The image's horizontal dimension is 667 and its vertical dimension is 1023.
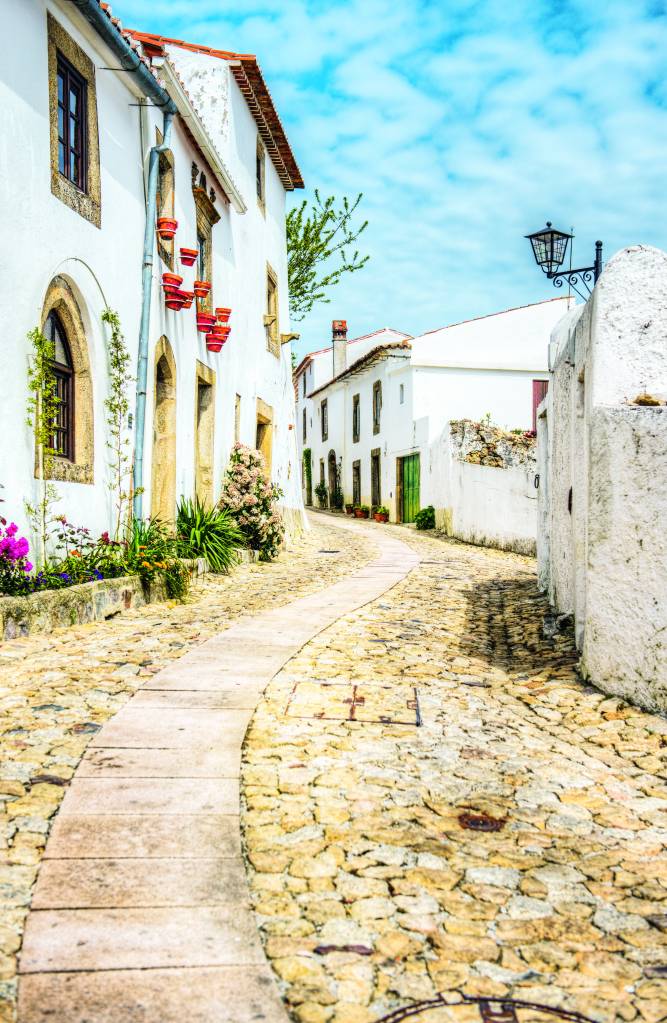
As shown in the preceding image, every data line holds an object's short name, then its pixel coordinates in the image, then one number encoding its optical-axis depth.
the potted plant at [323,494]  36.27
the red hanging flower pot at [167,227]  10.13
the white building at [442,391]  23.77
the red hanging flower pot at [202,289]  11.70
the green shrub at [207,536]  11.02
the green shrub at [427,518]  22.20
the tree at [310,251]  20.80
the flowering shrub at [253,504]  13.02
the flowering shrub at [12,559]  6.48
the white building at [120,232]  7.14
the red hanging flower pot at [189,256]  10.72
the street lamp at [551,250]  10.48
